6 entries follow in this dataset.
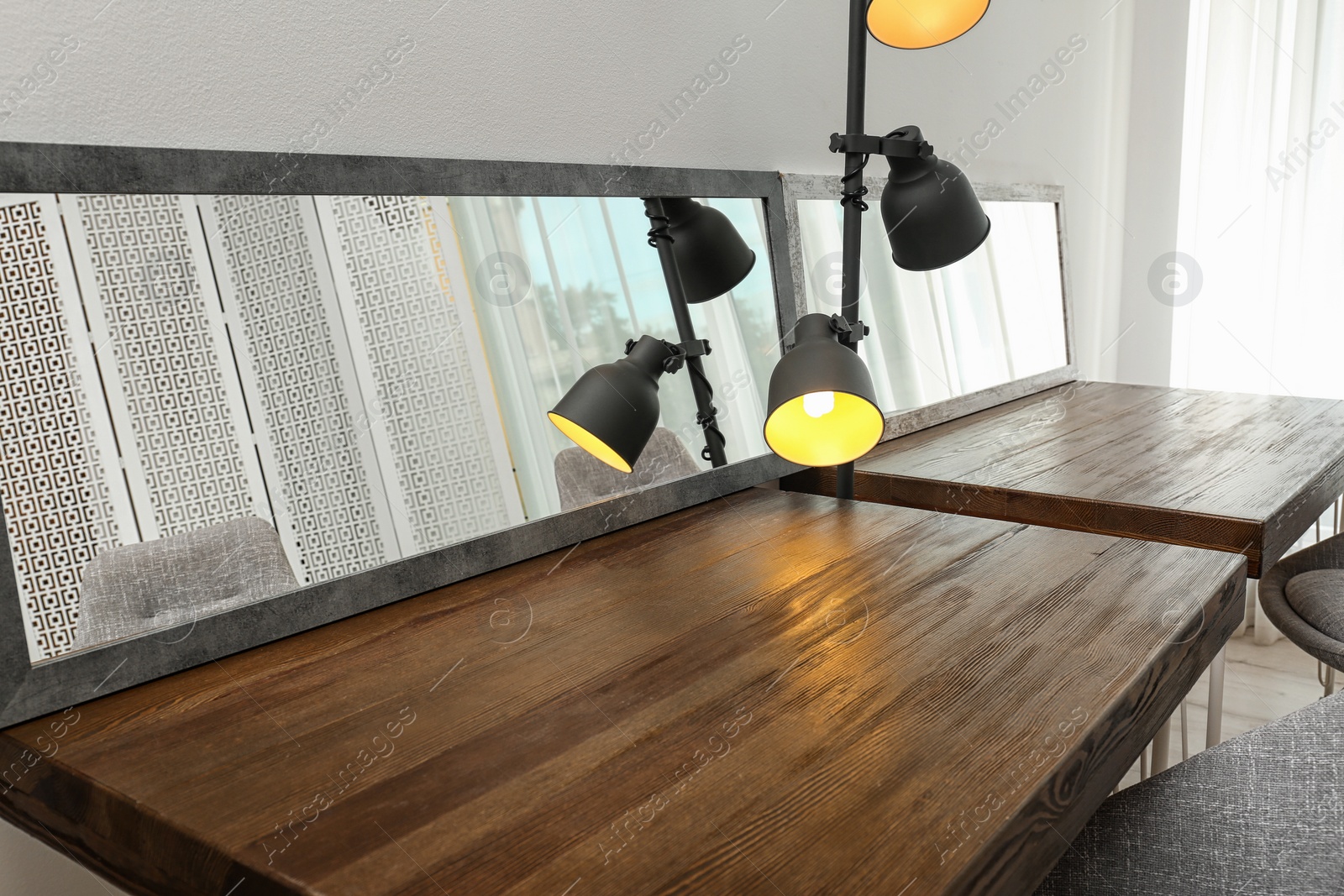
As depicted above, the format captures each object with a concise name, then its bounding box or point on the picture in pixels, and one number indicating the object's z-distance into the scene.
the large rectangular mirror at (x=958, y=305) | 1.76
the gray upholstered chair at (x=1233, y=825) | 0.68
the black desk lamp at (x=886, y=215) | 1.11
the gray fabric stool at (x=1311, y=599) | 1.36
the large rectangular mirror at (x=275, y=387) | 0.82
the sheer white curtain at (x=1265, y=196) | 2.70
